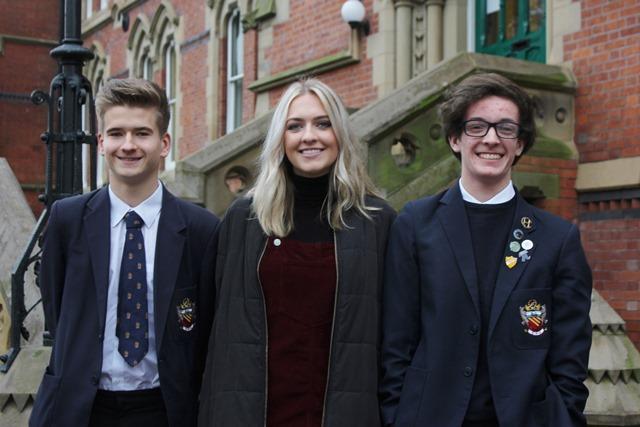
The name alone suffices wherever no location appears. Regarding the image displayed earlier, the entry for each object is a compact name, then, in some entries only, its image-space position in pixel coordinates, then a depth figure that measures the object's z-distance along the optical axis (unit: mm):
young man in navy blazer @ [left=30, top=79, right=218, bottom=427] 3076
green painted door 8680
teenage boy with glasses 2873
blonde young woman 2977
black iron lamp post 4773
